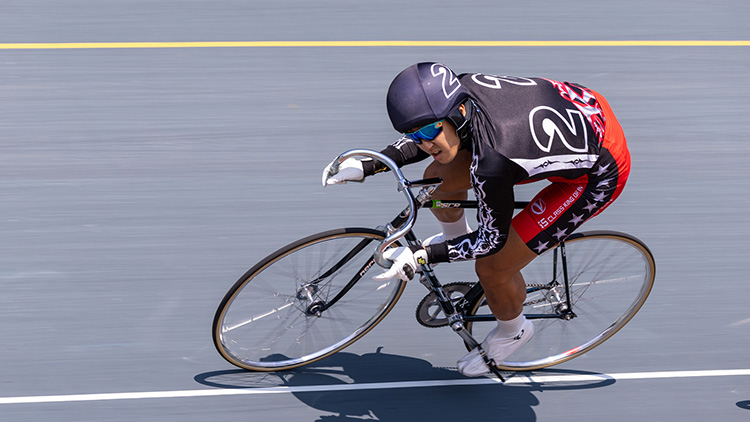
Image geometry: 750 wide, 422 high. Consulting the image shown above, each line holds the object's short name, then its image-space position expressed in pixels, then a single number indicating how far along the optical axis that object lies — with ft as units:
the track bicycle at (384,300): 31.55
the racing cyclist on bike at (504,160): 25.96
